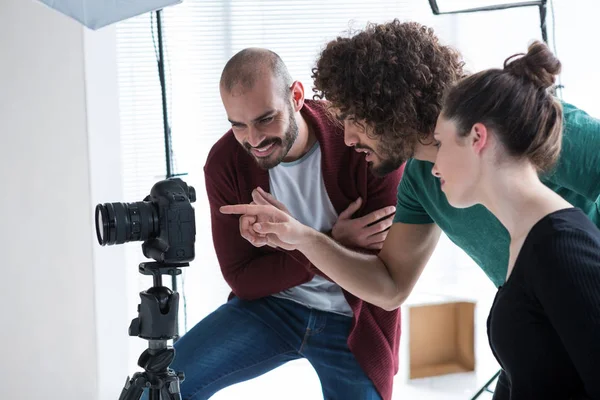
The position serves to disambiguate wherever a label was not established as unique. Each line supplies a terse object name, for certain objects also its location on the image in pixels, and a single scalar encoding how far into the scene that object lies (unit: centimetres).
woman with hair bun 108
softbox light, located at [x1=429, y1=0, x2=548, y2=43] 234
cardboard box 319
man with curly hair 167
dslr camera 151
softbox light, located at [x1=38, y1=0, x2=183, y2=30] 202
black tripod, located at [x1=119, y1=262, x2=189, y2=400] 155
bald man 192
